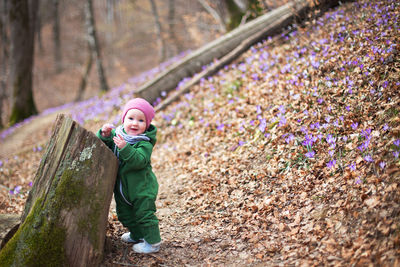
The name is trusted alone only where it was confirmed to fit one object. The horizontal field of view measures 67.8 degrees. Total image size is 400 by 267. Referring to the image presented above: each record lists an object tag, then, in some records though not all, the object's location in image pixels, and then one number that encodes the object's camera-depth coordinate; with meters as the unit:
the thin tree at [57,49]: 27.47
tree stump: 2.81
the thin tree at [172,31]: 23.41
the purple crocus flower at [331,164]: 3.89
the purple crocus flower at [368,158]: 3.42
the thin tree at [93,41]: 13.53
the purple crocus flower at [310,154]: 4.17
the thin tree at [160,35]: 19.47
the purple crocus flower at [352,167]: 3.59
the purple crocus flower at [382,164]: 3.28
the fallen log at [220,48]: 8.43
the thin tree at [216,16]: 13.80
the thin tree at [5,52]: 15.25
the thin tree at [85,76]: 16.22
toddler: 3.24
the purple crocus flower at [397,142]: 3.28
